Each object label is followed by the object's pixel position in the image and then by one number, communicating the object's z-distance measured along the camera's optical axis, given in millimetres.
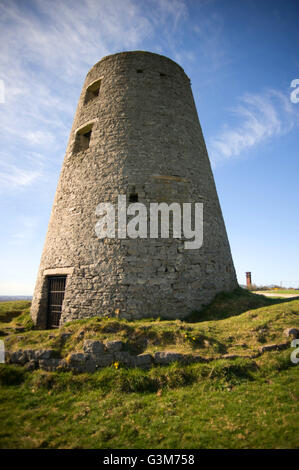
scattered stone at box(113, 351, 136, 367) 5258
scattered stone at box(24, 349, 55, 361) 5453
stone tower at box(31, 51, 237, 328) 7953
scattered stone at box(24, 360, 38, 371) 5381
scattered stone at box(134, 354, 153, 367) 5230
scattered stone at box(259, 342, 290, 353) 5453
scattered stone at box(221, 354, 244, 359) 5238
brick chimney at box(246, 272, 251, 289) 23102
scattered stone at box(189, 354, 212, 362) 5195
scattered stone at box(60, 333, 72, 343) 6007
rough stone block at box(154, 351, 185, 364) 5211
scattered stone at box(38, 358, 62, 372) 5258
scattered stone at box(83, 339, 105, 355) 5332
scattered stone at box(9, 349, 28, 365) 5543
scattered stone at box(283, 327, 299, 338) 5703
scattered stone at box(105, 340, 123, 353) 5410
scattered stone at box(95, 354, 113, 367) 5230
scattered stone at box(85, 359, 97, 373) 5164
